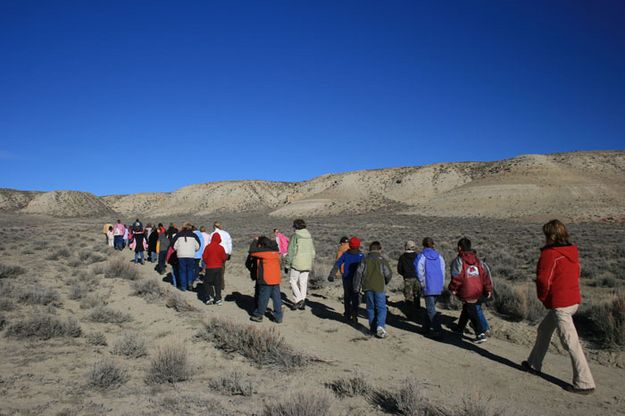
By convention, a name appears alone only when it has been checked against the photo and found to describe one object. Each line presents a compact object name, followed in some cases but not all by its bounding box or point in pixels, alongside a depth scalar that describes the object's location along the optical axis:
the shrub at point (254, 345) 5.43
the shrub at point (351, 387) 4.46
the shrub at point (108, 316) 7.52
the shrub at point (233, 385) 4.47
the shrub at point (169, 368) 4.75
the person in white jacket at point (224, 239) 10.57
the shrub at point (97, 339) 6.17
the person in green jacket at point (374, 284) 6.91
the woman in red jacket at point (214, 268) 9.20
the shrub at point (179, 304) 8.50
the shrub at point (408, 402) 3.91
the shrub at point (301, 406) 3.68
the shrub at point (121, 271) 12.70
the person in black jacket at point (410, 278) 7.95
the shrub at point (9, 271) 11.94
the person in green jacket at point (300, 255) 8.43
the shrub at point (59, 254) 17.00
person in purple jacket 6.91
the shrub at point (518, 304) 8.05
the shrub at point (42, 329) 6.32
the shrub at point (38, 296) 8.63
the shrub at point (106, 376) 4.54
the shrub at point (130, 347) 5.68
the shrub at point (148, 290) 9.76
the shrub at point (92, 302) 8.59
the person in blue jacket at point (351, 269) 7.62
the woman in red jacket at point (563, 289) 4.57
